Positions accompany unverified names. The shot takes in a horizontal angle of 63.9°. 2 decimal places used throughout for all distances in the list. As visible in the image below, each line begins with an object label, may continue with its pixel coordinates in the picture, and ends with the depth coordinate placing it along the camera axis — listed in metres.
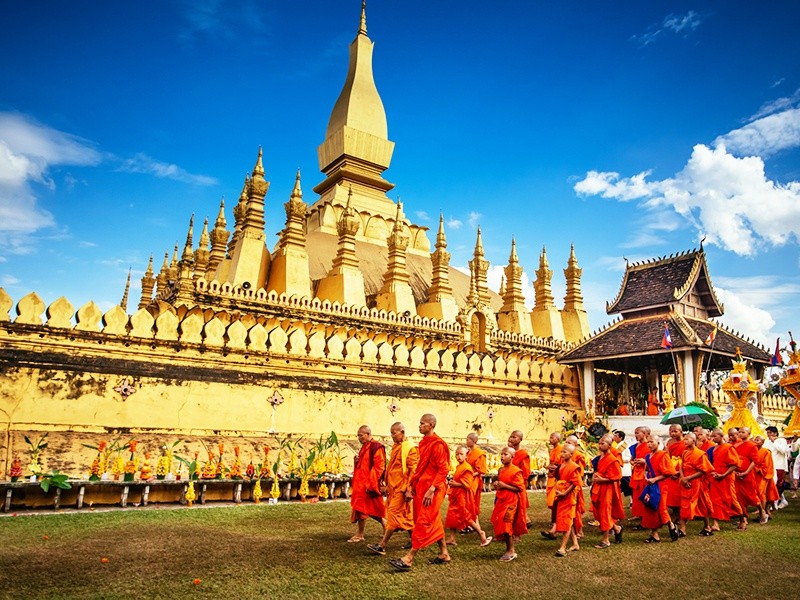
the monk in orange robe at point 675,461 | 9.04
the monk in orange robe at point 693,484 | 8.94
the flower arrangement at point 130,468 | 9.45
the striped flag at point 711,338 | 16.83
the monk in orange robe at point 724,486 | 9.77
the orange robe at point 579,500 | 7.86
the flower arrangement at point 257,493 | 10.24
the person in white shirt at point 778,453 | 12.38
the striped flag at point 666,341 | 17.00
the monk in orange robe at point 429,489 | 6.57
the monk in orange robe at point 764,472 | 10.54
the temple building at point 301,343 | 11.48
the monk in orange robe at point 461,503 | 7.88
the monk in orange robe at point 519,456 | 8.44
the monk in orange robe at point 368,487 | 7.61
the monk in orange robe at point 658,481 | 8.56
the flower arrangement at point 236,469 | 10.35
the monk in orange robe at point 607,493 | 8.13
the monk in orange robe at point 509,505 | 7.07
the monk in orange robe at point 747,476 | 10.37
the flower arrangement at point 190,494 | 9.58
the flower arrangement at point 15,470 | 8.79
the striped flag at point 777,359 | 18.30
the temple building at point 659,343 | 17.41
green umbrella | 14.24
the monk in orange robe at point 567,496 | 7.52
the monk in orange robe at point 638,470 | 9.15
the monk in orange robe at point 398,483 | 6.98
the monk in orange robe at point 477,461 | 8.67
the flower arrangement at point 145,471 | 9.55
